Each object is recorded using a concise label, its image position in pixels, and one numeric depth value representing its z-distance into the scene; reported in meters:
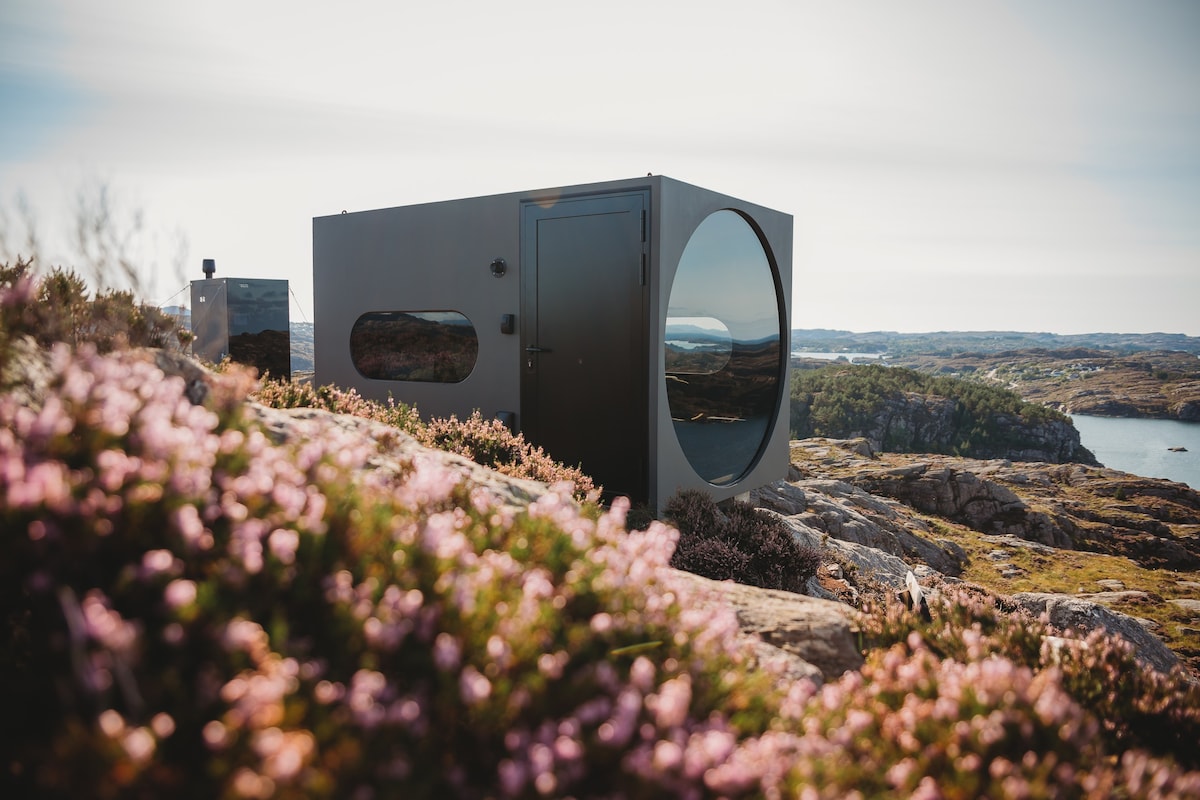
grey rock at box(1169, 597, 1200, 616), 16.59
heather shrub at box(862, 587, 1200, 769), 2.65
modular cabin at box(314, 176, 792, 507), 7.31
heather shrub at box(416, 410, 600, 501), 5.57
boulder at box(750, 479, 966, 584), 13.55
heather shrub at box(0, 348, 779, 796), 1.31
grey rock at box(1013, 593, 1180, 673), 8.75
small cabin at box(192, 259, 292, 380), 9.48
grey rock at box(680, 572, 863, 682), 2.90
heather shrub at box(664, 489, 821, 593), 6.21
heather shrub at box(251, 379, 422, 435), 4.74
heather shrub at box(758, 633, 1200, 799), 1.71
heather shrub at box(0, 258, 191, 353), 3.19
